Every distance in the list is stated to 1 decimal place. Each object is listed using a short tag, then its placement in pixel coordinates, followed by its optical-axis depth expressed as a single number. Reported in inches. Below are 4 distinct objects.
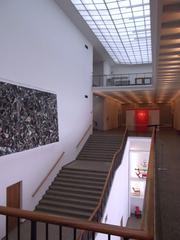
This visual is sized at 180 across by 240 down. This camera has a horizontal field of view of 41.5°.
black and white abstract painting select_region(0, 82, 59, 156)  311.4
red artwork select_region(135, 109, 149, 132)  818.8
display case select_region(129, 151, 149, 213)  745.0
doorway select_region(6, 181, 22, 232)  338.6
